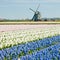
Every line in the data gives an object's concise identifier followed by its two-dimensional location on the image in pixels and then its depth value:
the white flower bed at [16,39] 16.56
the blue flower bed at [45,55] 10.17
